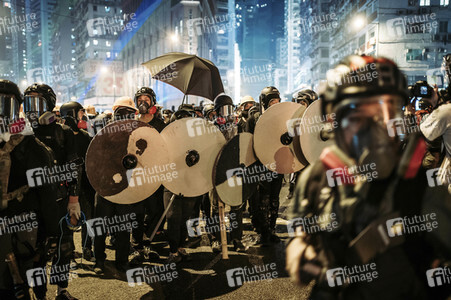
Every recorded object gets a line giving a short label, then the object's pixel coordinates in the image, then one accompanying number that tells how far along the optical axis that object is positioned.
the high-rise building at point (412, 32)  42.47
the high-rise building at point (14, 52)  118.25
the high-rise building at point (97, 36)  77.69
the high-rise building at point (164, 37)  57.56
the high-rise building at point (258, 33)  174.00
